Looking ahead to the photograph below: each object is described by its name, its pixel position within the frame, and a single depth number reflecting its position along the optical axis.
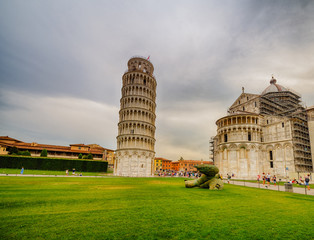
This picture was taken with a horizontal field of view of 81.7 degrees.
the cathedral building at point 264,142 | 44.19
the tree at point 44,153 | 51.71
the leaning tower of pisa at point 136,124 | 47.84
